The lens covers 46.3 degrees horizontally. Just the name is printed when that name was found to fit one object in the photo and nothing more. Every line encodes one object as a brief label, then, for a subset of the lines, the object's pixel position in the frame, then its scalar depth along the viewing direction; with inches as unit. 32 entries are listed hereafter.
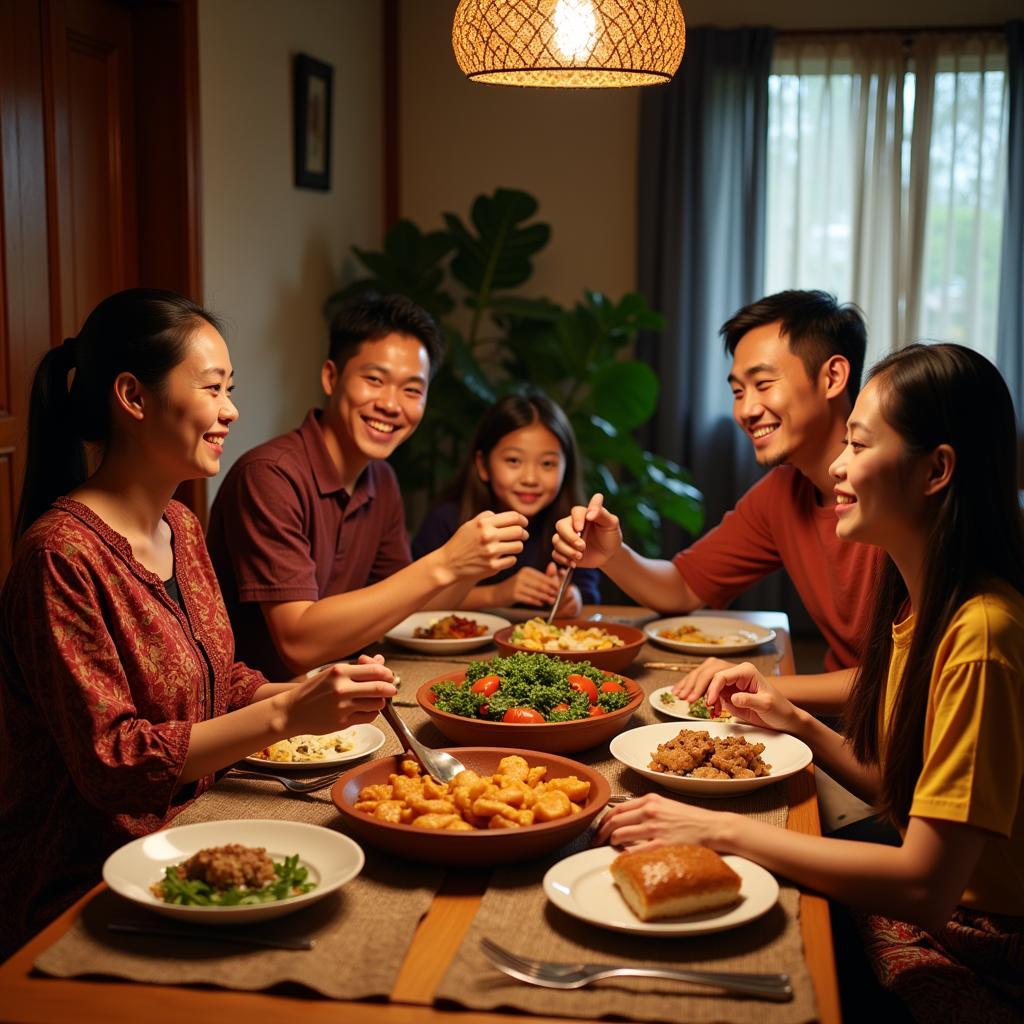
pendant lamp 77.9
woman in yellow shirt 53.4
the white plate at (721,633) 96.4
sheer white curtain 203.9
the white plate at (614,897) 48.1
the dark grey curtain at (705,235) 205.5
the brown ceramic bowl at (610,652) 84.7
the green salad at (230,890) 48.9
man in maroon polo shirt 92.0
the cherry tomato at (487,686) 72.8
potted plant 187.5
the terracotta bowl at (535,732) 68.2
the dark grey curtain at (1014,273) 200.4
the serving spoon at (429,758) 61.8
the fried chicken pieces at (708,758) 64.1
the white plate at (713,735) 63.1
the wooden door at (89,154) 125.0
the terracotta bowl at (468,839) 53.1
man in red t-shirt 102.8
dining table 43.8
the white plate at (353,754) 67.3
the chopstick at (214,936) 47.8
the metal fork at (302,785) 64.6
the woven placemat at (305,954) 45.3
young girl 125.7
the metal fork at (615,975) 44.6
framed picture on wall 176.2
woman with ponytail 61.7
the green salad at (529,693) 70.1
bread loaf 48.7
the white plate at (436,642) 96.5
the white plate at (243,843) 48.6
